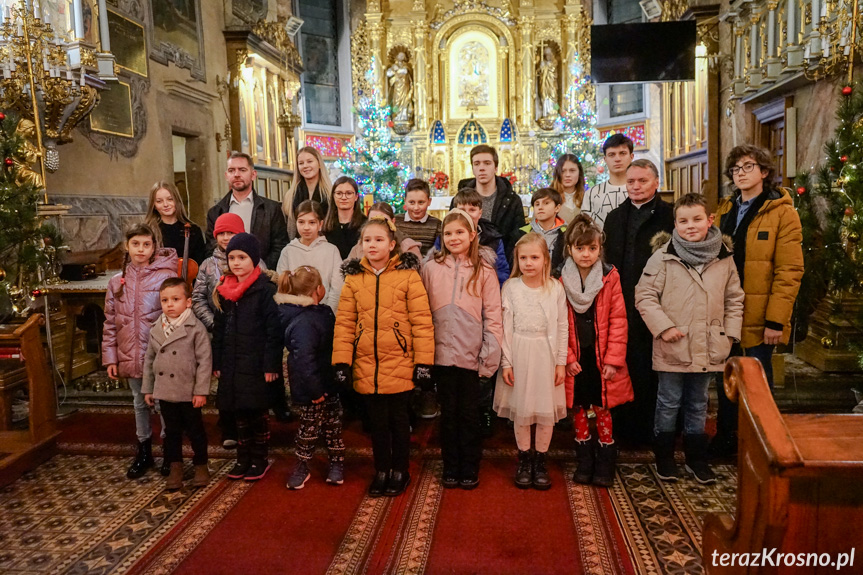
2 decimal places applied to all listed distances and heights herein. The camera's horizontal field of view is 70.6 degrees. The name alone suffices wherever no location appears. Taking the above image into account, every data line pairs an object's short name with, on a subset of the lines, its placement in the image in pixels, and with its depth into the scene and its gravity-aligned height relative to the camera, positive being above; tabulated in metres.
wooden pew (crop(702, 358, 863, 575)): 1.44 -0.65
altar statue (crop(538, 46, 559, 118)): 15.55 +3.79
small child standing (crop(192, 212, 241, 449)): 3.44 -0.12
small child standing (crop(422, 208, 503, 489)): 3.08 -0.47
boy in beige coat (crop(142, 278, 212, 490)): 3.16 -0.65
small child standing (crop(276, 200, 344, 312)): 3.54 -0.08
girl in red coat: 3.06 -0.54
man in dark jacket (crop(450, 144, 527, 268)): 3.82 +0.18
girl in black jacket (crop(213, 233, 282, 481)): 3.15 -0.47
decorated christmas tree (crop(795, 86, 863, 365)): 4.18 -0.06
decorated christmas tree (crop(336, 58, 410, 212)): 12.80 +1.65
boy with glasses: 3.10 -0.14
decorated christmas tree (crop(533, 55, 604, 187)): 12.57 +2.19
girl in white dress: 3.04 -0.56
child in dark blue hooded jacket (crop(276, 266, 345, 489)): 3.13 -0.64
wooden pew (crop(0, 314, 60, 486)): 3.62 -0.99
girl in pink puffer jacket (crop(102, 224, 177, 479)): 3.44 -0.39
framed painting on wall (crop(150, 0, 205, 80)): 8.50 +3.12
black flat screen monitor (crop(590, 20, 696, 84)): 8.95 +2.64
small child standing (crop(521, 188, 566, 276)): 3.36 +0.06
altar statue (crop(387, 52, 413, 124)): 15.85 +3.89
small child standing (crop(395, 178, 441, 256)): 3.60 +0.10
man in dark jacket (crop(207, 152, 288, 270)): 3.99 +0.19
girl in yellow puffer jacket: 3.01 -0.46
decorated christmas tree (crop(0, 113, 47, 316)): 4.46 +0.19
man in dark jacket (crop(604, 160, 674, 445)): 3.32 -0.06
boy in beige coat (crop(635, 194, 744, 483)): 3.00 -0.39
